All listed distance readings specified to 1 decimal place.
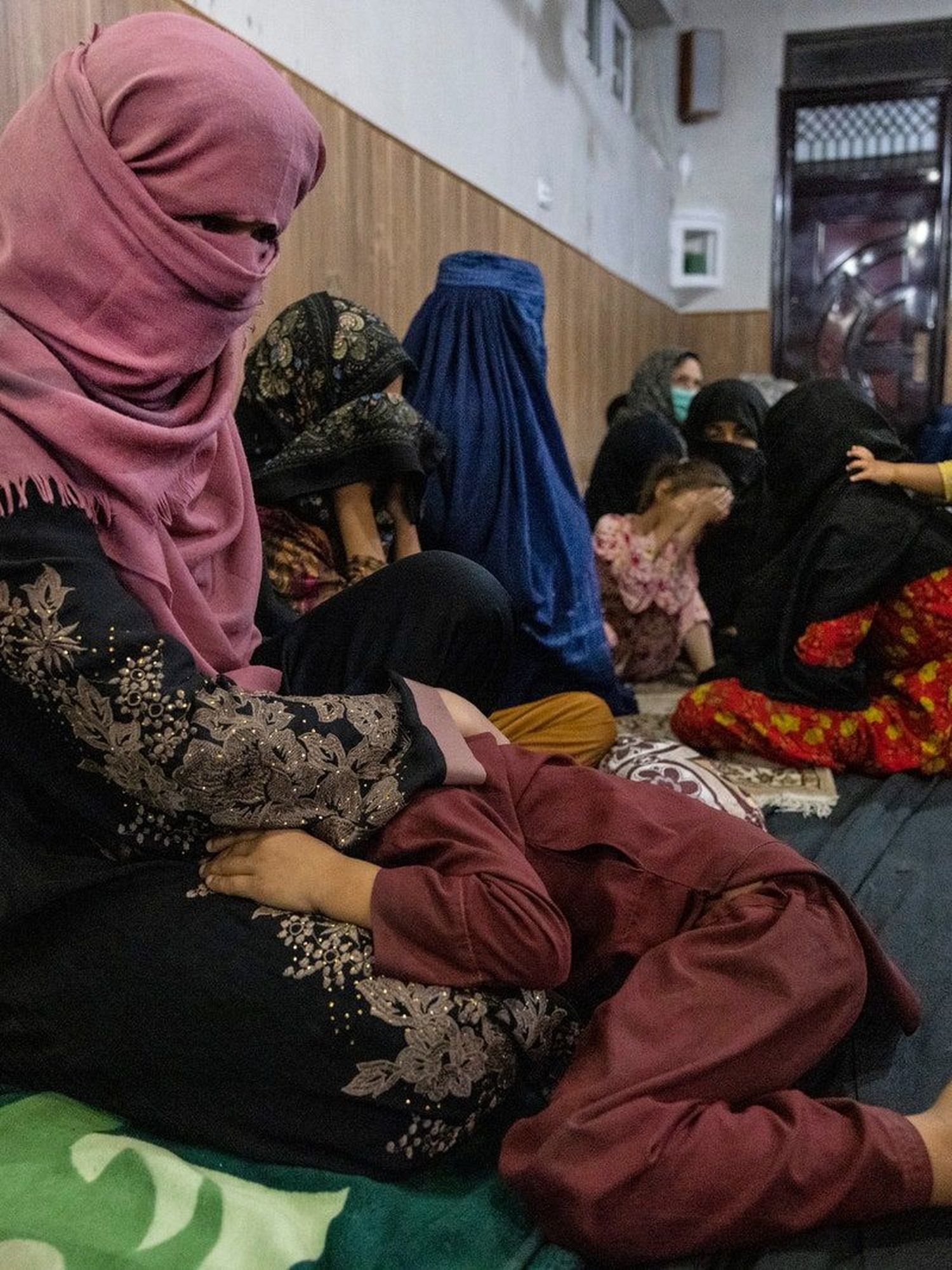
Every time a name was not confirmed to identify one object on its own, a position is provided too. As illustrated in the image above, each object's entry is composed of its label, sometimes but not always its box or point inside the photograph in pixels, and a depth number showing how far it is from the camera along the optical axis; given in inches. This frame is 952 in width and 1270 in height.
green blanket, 32.3
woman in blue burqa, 76.4
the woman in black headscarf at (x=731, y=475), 120.7
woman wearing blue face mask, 123.9
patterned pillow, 58.1
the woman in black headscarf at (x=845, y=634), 78.3
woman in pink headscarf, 35.9
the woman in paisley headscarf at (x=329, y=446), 65.4
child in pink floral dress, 104.6
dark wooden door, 236.8
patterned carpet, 71.9
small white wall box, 241.9
